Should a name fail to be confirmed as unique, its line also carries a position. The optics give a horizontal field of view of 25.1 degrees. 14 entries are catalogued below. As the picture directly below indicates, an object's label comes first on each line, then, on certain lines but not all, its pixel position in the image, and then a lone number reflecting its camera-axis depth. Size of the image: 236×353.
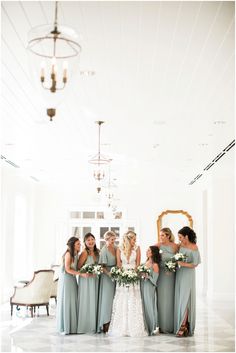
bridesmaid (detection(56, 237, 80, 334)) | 8.23
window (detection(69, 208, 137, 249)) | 18.92
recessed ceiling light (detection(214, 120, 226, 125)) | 8.98
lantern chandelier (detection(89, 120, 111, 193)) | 10.13
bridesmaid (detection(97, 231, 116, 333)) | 8.34
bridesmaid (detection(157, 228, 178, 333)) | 8.44
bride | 8.08
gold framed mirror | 18.31
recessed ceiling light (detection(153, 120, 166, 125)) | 9.09
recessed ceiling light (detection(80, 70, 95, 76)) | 6.48
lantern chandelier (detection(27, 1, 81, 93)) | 4.00
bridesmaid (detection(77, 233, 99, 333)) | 8.32
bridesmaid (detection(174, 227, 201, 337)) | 8.21
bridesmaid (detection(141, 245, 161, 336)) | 8.27
